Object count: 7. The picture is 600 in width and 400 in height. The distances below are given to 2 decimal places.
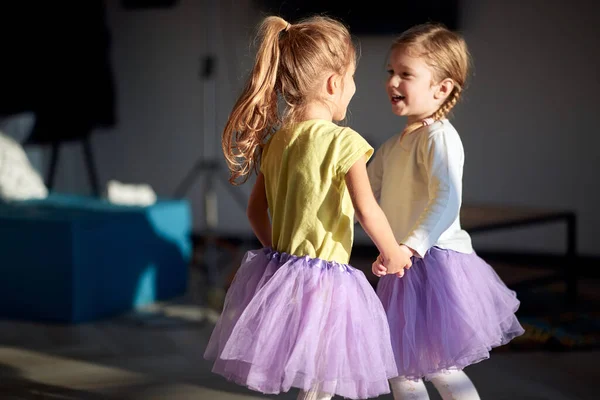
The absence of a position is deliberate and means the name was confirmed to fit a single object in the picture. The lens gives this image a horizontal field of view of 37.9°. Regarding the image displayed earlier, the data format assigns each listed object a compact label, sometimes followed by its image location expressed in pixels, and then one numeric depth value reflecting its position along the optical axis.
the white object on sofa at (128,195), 4.02
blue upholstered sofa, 3.41
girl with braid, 1.89
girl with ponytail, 1.73
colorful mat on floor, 3.07
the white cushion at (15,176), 3.94
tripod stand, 3.80
